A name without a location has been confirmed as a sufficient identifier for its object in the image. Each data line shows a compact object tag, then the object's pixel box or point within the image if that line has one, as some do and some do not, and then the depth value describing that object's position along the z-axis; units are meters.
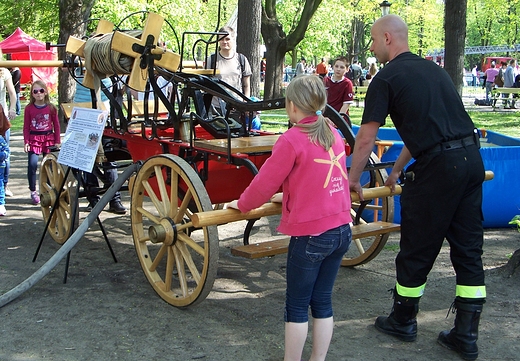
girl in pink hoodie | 3.14
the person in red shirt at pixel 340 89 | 8.65
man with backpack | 7.26
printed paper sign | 4.92
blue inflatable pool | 6.34
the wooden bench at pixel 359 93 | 24.56
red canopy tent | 26.20
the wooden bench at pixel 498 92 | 21.24
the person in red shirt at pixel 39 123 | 7.29
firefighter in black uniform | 3.60
